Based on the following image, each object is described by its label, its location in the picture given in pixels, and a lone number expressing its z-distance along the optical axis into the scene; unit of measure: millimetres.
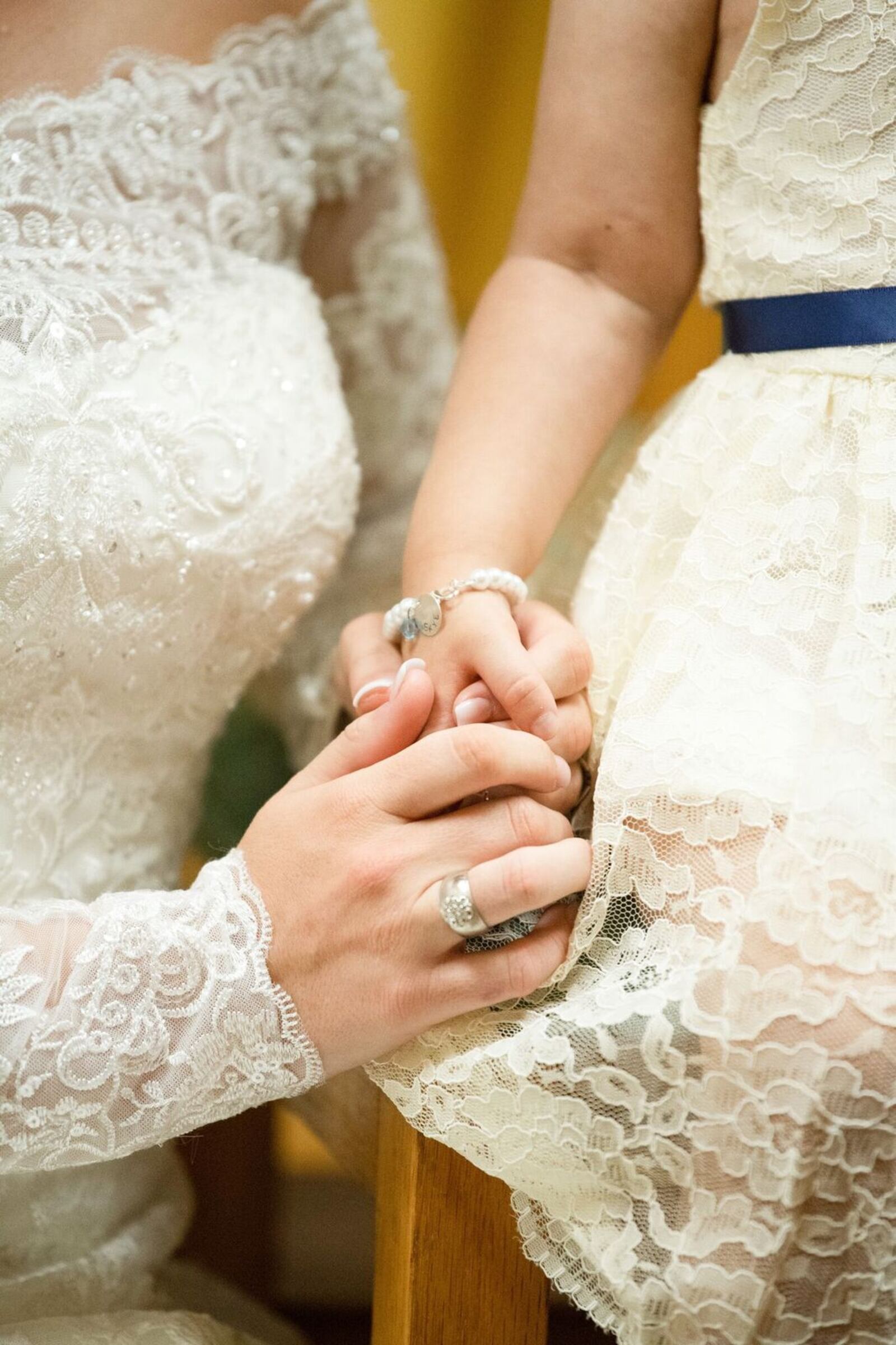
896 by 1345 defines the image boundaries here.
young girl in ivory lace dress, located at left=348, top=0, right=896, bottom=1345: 1144
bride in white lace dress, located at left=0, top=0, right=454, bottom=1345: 1220
